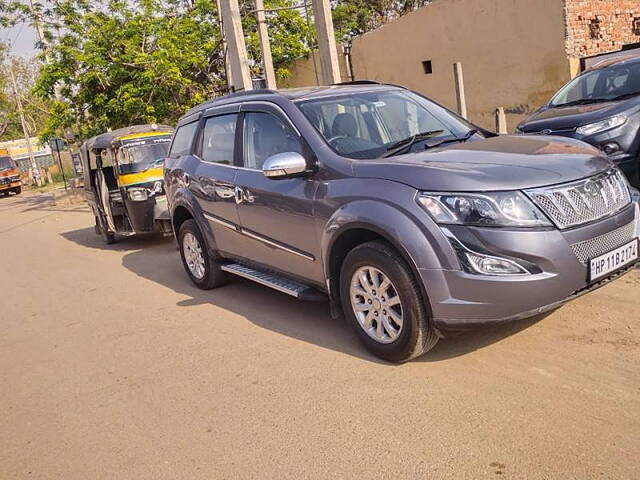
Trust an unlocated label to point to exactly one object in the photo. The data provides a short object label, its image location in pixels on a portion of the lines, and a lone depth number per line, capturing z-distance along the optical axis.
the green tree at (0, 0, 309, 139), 18.30
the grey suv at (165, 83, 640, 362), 3.35
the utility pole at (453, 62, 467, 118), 10.43
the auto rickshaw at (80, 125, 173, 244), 9.65
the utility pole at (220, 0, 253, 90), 11.11
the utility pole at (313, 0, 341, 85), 10.96
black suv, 6.51
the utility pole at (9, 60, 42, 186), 40.30
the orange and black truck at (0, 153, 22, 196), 33.09
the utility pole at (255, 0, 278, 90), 12.17
